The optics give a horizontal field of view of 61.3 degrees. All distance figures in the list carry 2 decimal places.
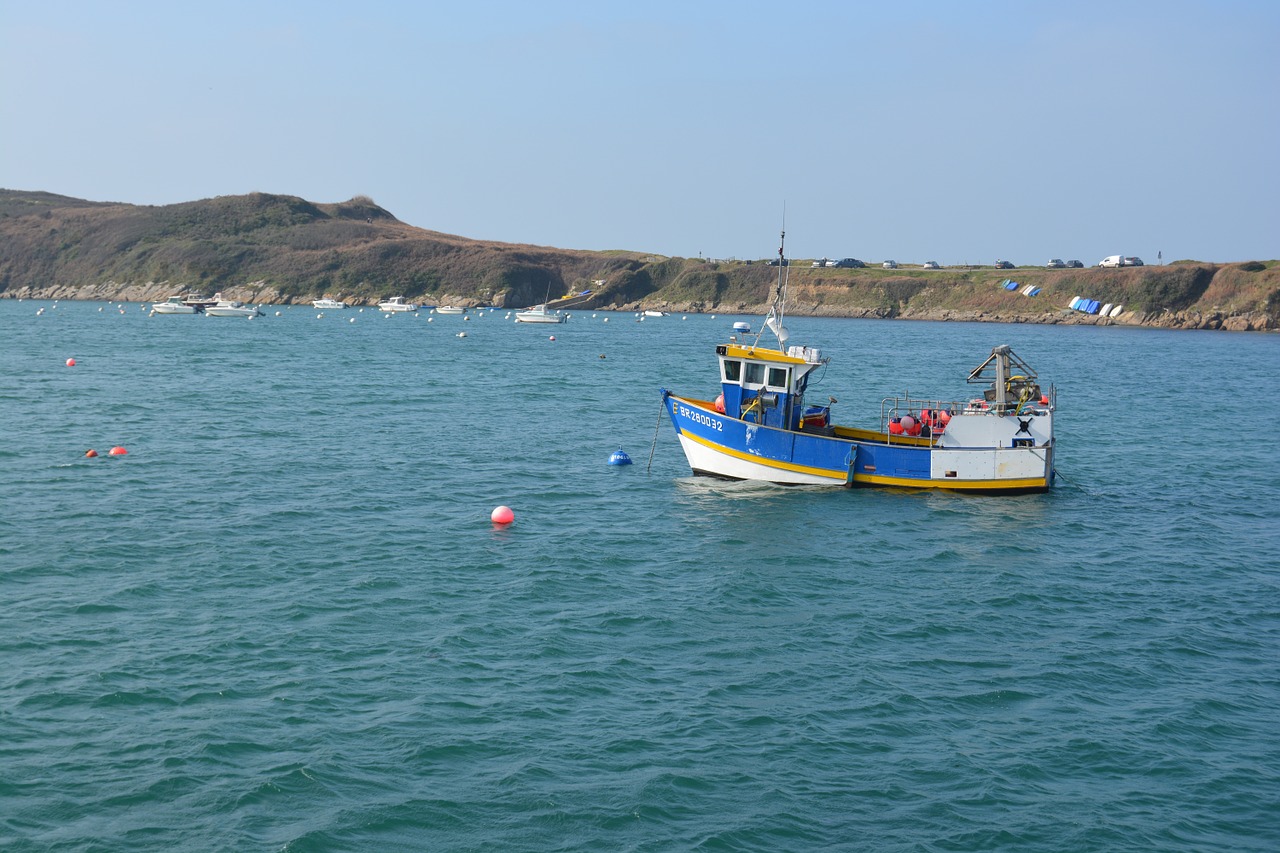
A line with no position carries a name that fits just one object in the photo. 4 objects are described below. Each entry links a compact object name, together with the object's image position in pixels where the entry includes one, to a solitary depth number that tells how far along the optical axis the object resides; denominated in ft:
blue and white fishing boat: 110.32
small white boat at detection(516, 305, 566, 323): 493.36
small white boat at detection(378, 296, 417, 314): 595.06
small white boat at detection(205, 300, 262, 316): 483.51
